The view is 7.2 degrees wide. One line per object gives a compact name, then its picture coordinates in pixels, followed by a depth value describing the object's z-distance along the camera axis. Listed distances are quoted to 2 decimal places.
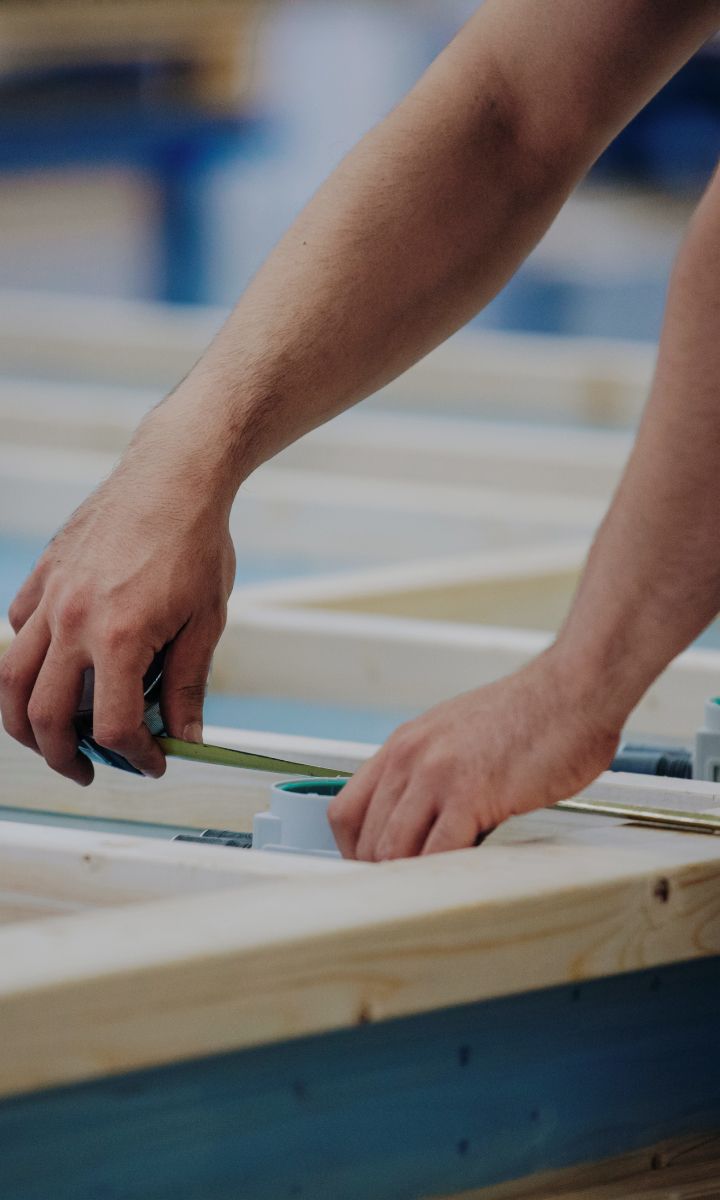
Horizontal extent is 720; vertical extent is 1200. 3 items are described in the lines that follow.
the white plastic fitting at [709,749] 2.83
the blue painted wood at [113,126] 15.95
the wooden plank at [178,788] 2.85
